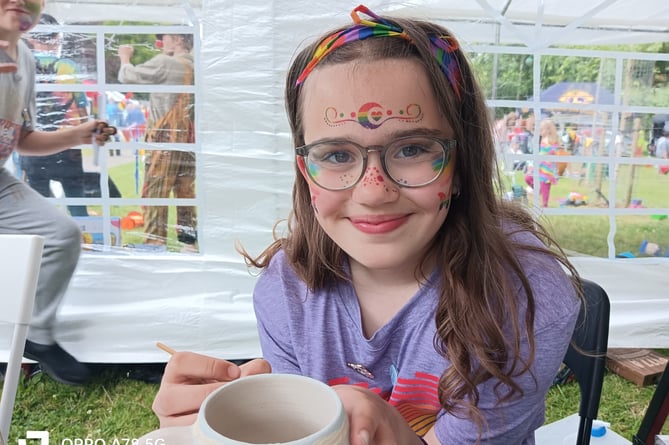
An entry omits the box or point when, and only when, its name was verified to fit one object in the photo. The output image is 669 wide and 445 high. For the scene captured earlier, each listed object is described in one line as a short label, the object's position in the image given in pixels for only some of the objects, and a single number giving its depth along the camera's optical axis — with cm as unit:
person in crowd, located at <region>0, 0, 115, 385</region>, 192
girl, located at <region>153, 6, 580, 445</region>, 76
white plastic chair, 97
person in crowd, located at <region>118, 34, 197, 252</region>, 202
